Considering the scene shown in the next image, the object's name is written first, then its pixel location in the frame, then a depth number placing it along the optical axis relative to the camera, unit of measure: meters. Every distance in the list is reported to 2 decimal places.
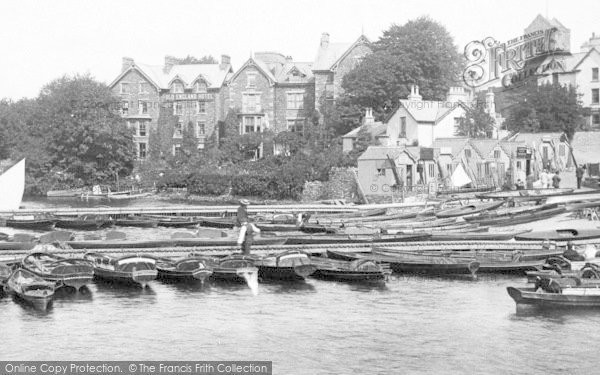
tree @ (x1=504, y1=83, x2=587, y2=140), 90.69
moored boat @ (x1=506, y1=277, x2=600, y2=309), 35.88
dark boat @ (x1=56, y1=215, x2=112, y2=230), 67.69
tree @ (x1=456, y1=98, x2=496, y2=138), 88.31
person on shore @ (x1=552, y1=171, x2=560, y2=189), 74.81
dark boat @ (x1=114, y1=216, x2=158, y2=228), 68.56
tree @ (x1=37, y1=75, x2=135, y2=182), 107.81
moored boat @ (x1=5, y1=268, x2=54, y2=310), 36.44
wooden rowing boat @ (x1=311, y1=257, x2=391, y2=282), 41.91
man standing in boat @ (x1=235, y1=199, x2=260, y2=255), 42.50
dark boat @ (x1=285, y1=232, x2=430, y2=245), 50.19
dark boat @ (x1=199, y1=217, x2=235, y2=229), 67.56
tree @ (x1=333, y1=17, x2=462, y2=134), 98.81
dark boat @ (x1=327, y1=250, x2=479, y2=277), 44.25
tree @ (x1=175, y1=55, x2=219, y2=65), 156.75
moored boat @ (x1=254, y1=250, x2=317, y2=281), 42.09
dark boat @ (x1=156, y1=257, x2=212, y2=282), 41.03
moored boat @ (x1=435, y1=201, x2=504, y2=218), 63.58
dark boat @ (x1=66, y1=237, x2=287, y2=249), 47.72
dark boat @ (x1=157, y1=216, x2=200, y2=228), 68.88
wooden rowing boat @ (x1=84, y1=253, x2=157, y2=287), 40.16
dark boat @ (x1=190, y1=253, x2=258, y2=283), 41.72
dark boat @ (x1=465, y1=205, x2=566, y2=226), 59.73
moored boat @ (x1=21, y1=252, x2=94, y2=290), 39.12
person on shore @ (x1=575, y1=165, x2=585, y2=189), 76.06
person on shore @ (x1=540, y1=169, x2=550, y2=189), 78.00
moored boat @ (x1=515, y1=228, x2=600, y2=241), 49.28
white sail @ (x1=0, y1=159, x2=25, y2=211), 68.94
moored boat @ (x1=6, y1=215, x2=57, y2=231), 67.50
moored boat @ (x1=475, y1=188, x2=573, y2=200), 68.57
